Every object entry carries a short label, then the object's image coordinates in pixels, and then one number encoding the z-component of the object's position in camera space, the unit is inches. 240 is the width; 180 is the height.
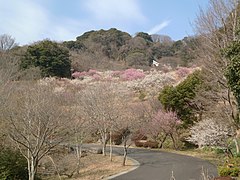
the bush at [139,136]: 1048.4
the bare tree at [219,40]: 512.7
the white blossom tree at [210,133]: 684.1
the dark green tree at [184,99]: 956.0
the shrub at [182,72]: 1454.2
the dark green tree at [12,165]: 474.3
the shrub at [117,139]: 1080.8
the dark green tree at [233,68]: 416.0
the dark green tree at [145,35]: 2442.7
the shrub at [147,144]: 988.7
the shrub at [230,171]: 423.5
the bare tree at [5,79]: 482.9
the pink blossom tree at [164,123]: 924.6
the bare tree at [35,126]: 413.7
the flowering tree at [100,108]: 751.7
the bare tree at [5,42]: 1486.2
